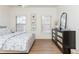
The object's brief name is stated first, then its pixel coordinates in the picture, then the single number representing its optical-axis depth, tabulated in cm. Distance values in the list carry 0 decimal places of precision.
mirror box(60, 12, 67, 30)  178
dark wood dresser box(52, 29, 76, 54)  157
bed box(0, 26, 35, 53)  138
